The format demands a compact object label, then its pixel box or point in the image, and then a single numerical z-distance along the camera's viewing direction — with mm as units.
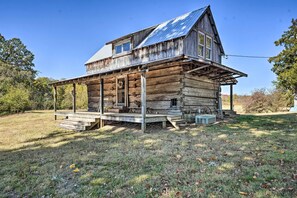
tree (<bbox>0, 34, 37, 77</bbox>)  34031
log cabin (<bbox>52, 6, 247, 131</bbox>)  9430
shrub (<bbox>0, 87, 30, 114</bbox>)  17875
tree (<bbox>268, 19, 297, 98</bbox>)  15113
